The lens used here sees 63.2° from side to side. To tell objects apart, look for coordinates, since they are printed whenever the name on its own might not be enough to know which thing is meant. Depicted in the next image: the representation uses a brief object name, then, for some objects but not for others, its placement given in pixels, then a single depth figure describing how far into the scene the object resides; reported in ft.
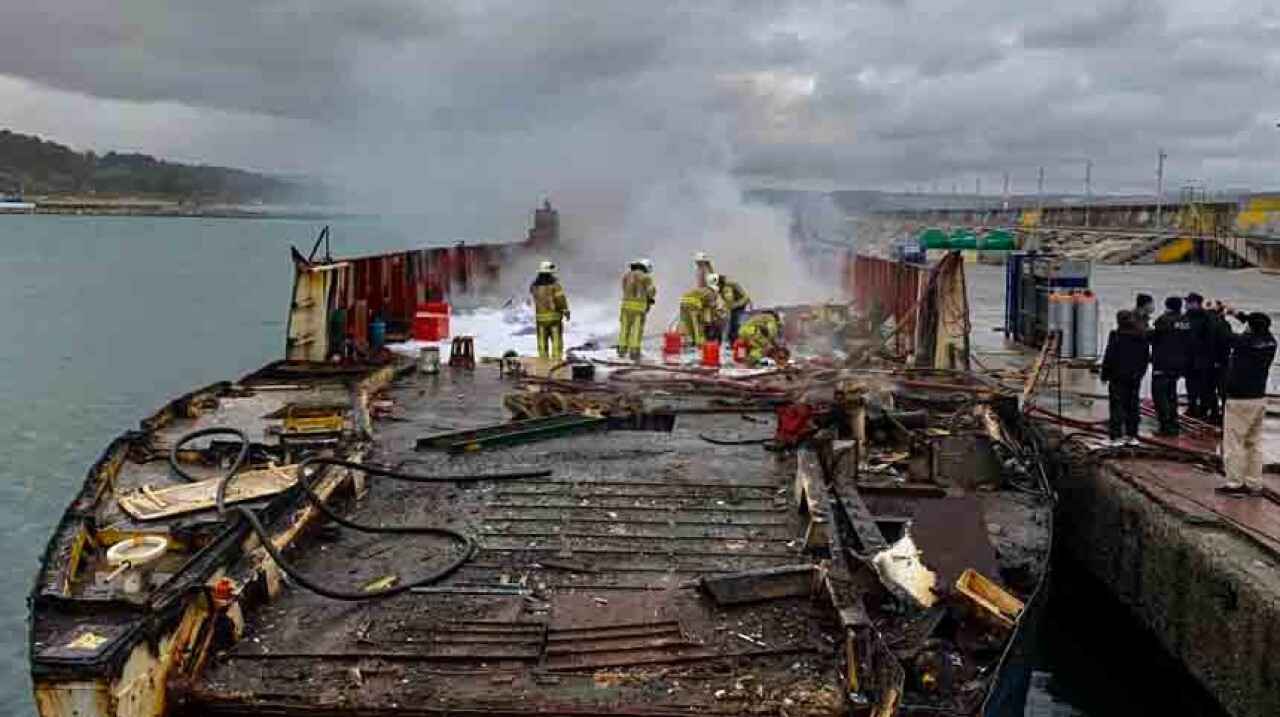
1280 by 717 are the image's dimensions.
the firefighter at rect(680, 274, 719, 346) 50.75
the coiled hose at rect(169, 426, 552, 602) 18.04
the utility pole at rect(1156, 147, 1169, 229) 212.02
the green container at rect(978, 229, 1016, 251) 169.17
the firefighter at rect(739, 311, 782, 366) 47.75
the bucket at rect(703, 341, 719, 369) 46.08
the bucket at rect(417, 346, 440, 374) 43.88
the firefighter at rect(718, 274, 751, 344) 53.11
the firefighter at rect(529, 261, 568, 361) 46.78
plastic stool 45.73
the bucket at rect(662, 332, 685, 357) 48.39
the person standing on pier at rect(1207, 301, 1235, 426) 36.24
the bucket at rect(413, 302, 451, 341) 53.72
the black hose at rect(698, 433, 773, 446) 30.18
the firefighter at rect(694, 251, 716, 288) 54.19
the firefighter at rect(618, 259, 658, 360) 47.29
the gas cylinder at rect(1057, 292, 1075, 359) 53.72
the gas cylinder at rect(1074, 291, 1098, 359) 53.26
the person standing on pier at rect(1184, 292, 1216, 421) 35.81
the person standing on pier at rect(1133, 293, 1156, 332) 33.47
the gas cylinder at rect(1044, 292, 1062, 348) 54.08
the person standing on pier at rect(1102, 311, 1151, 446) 32.48
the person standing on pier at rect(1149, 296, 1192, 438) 33.04
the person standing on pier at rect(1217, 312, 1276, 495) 27.20
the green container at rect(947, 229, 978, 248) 169.81
